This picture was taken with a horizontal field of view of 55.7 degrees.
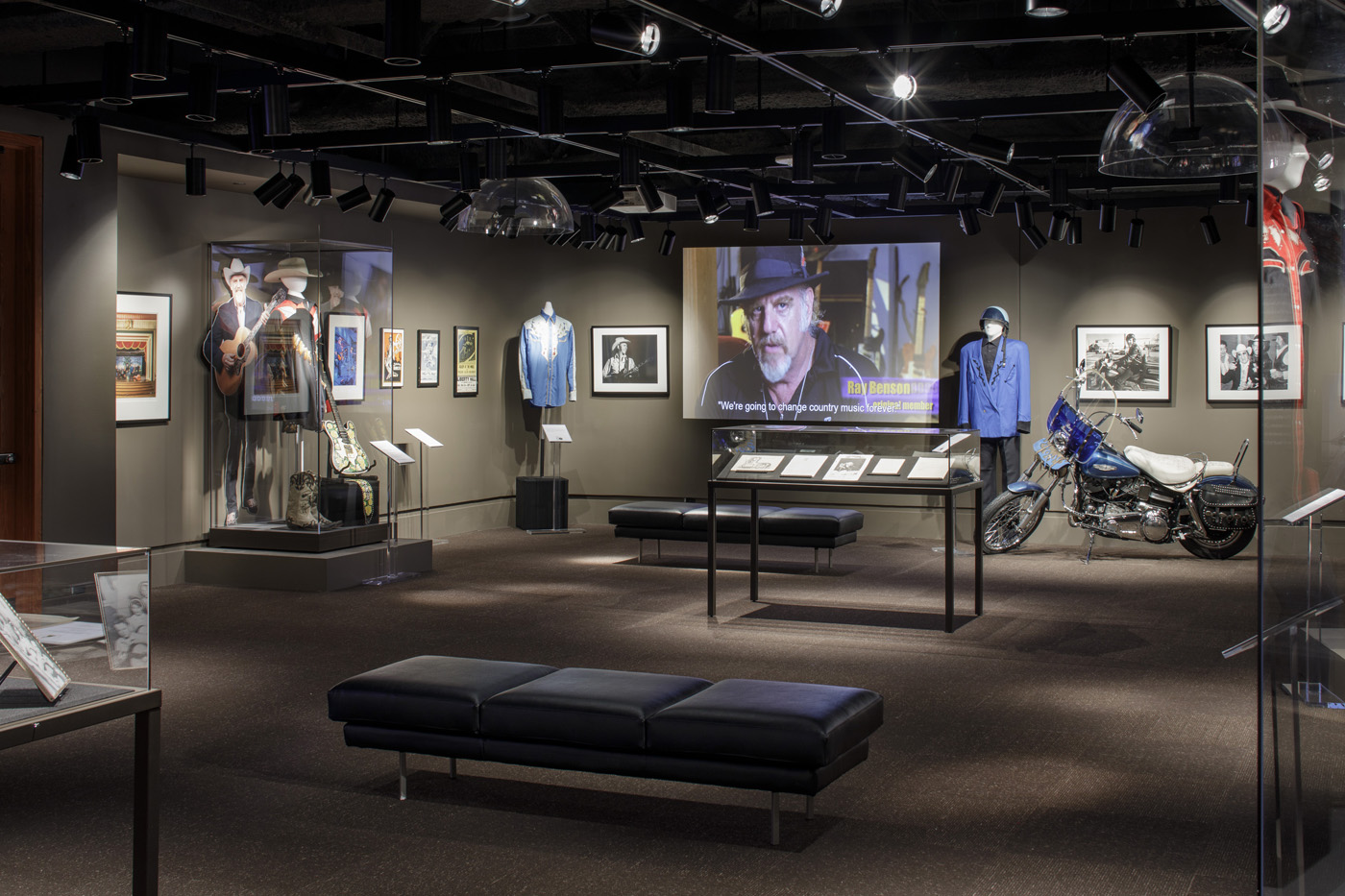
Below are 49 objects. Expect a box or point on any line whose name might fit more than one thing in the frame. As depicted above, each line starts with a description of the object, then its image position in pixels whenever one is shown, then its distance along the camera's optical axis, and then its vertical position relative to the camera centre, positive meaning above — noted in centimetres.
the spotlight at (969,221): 1127 +188
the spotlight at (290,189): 920 +177
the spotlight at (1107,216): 1133 +192
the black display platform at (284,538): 959 -81
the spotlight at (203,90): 643 +173
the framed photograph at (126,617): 299 -44
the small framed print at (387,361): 993 +56
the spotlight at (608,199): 1023 +188
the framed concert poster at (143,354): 937 +58
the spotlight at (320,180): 895 +178
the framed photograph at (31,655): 284 -51
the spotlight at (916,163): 946 +205
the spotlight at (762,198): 1045 +193
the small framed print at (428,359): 1258 +73
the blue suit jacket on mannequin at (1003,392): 1238 +40
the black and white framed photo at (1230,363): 1230 +67
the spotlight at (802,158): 862 +186
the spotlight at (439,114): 740 +185
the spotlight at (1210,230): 1178 +188
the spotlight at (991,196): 1020 +190
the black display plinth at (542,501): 1327 -72
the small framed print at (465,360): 1309 +75
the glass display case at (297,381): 966 +39
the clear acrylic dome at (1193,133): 437 +105
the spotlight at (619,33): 585 +184
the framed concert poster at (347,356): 969 +59
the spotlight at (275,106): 717 +185
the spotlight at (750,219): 1113 +188
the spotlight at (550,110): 748 +190
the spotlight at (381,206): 988 +178
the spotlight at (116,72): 592 +168
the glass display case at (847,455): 790 -15
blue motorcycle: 1116 -58
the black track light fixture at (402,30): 551 +175
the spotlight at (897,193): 1006 +190
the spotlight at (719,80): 642 +179
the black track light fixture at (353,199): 968 +179
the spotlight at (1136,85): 462 +131
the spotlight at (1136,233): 1188 +187
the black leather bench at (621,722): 408 -98
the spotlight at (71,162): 775 +166
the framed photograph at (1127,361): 1251 +70
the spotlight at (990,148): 879 +198
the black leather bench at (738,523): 1010 -75
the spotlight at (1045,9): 490 +165
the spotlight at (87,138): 754 +175
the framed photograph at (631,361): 1396 +79
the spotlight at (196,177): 894 +180
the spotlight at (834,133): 782 +186
